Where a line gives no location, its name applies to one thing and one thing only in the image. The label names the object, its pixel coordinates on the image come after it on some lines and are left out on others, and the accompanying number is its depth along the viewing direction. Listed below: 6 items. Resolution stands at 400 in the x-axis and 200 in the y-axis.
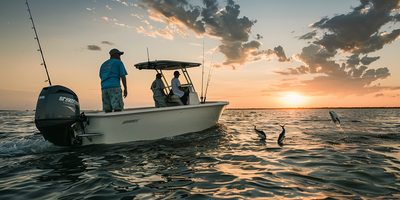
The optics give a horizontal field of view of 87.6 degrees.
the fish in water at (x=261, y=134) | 5.94
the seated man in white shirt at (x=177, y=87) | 7.12
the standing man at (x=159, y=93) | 7.01
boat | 4.11
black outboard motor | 4.06
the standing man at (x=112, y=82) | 4.91
